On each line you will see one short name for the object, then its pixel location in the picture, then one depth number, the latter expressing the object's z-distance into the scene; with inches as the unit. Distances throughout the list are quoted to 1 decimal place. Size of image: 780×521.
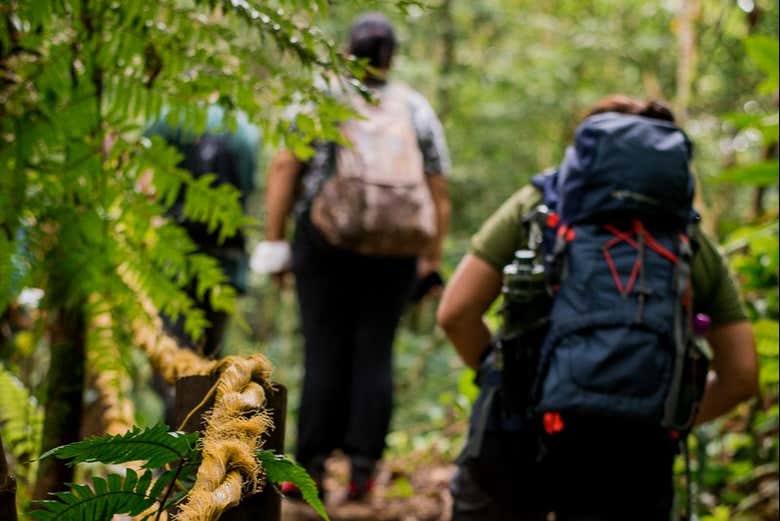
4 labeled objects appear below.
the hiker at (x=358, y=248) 245.6
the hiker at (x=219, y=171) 254.2
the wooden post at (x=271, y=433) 135.7
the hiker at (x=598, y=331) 186.2
